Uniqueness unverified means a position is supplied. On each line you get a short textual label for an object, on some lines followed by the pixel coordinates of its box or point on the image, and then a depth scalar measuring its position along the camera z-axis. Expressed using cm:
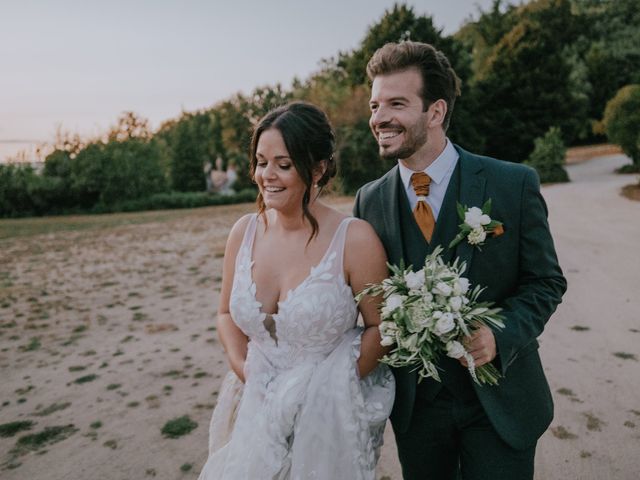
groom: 226
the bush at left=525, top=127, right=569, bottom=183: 2485
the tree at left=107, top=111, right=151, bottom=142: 4578
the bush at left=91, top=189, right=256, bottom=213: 3744
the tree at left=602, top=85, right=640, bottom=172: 2020
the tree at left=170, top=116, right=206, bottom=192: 5312
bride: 237
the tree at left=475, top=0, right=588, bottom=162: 3300
